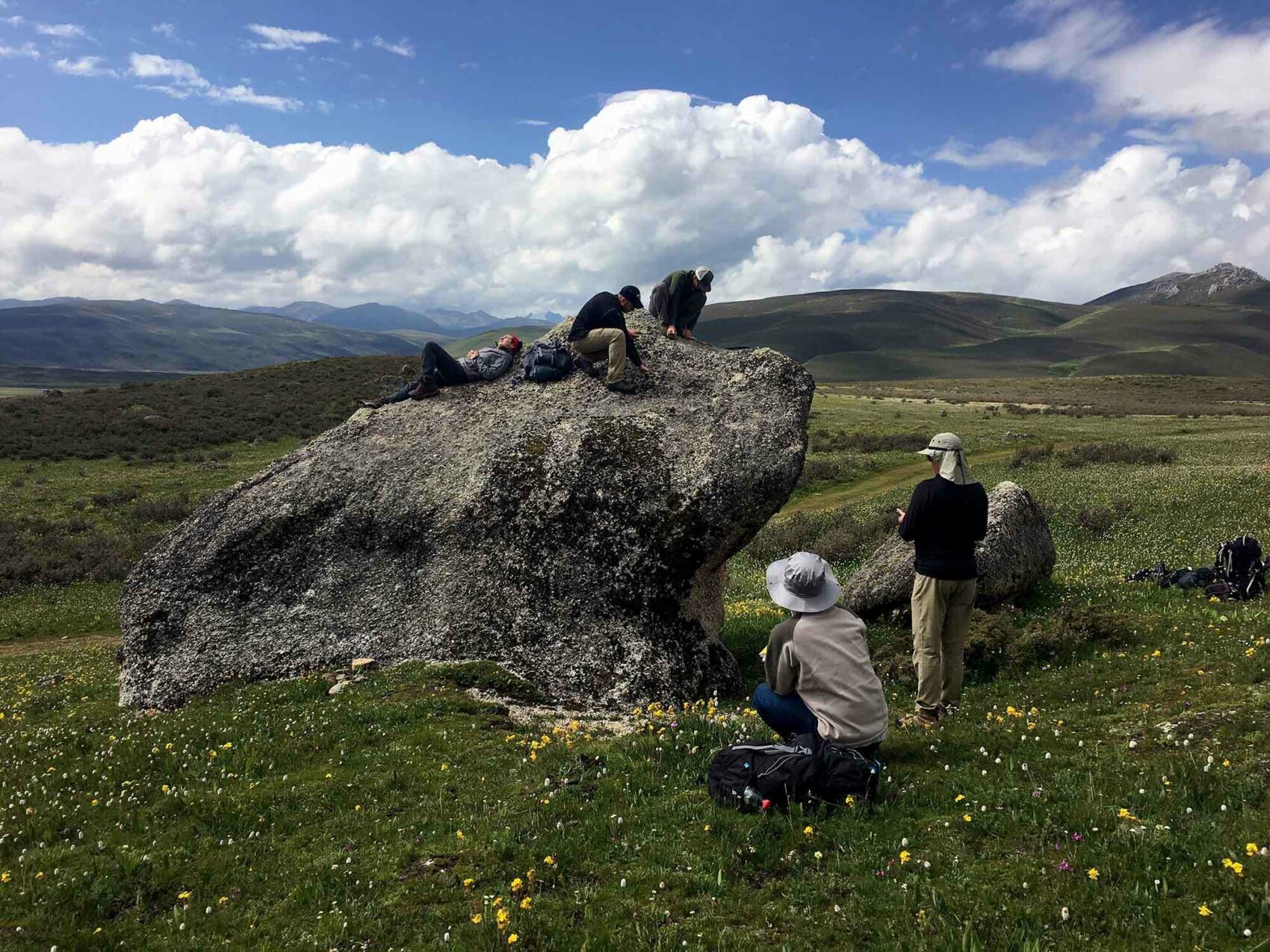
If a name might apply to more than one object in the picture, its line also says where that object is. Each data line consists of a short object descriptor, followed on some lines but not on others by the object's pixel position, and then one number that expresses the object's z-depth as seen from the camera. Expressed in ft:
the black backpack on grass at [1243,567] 52.60
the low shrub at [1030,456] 164.04
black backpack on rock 62.85
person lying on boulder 65.77
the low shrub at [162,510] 151.53
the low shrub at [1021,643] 46.93
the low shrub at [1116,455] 156.66
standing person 36.65
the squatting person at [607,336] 59.36
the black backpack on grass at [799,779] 26.40
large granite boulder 49.88
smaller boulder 57.77
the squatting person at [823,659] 27.76
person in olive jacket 65.82
